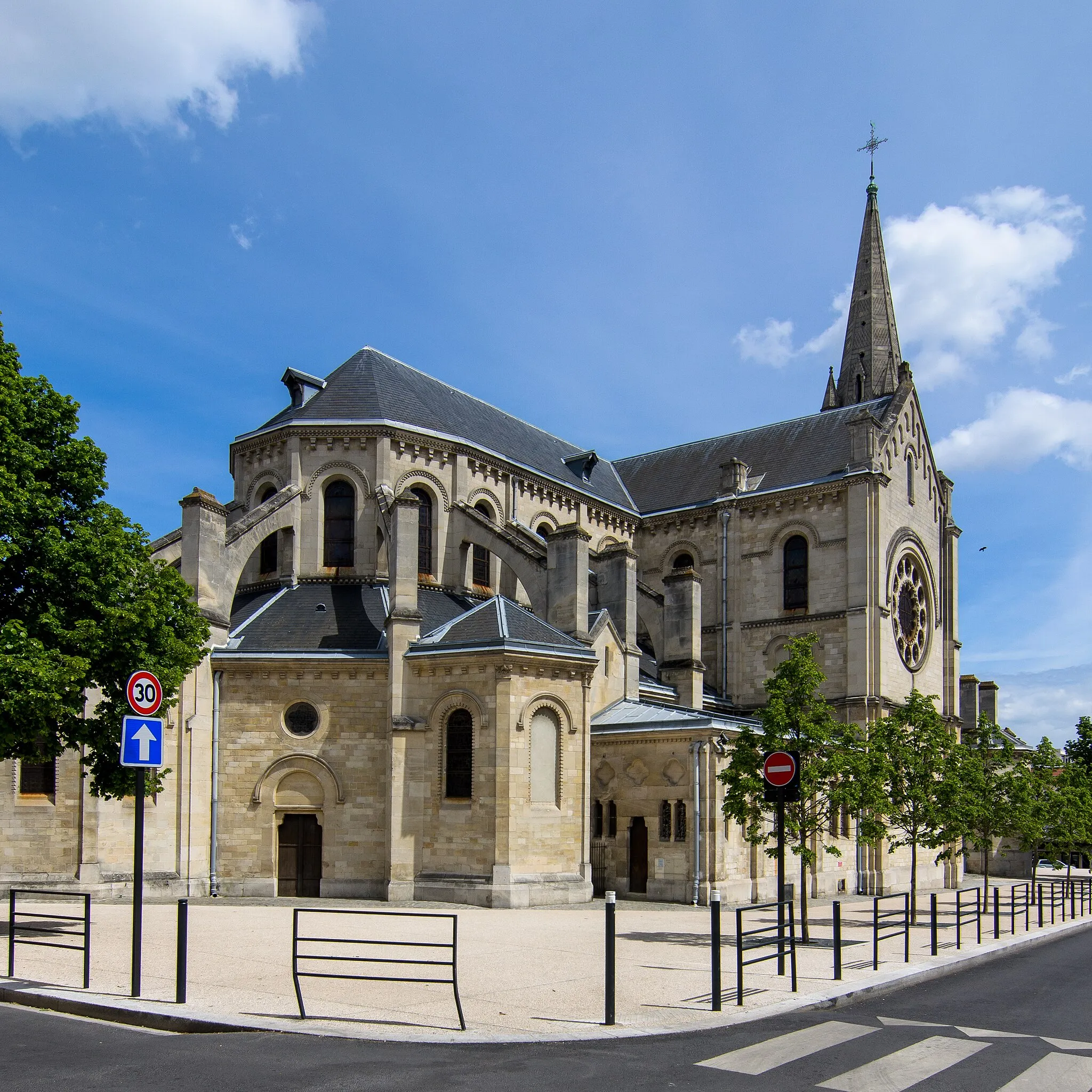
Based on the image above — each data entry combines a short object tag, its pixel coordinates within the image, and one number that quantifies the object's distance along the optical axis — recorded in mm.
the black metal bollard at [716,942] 11492
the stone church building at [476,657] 26672
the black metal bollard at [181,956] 10961
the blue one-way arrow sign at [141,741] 11703
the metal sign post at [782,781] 13766
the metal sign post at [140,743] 11352
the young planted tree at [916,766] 24141
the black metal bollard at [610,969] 10680
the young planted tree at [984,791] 24609
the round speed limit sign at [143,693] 11859
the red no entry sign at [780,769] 13758
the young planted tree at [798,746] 19531
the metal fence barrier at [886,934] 15086
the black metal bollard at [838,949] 14062
